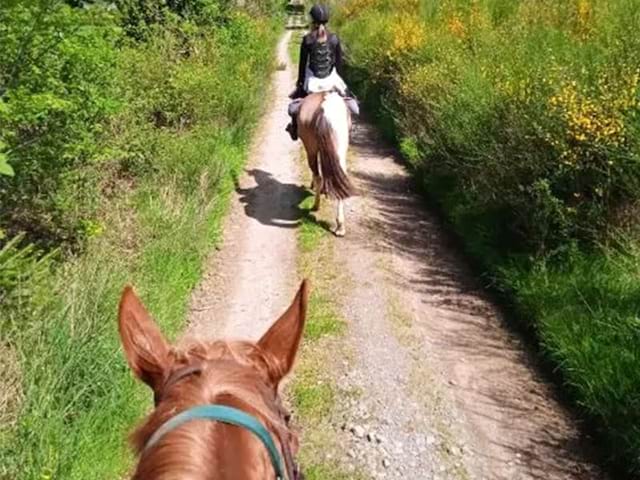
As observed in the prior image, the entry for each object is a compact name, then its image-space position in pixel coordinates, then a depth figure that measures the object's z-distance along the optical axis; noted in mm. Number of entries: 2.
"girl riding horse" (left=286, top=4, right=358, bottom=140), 9781
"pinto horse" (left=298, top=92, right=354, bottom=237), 8953
